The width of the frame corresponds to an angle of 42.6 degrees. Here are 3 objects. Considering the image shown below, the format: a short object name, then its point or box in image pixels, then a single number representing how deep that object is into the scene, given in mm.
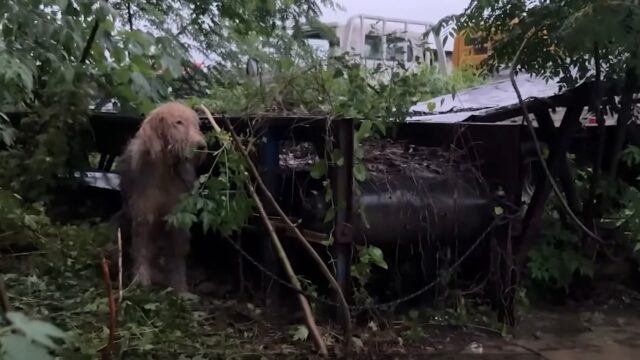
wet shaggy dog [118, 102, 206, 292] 5305
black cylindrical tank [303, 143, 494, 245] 5445
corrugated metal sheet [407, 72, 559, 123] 6801
